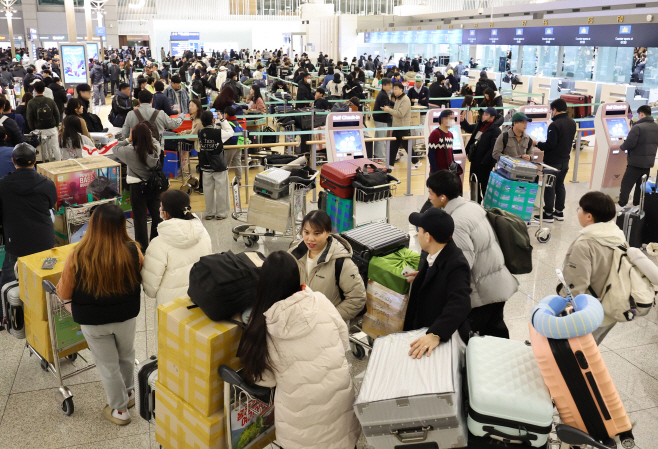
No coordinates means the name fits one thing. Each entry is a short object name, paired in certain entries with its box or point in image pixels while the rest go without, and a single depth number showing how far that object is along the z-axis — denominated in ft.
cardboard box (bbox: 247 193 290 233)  19.13
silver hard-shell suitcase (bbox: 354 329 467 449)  7.57
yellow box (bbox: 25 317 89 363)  12.09
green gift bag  11.25
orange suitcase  7.50
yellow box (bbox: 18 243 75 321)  11.70
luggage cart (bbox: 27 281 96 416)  11.60
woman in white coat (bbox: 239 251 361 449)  7.97
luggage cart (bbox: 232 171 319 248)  19.08
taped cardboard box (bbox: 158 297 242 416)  8.59
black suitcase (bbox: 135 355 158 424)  10.34
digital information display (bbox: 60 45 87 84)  46.29
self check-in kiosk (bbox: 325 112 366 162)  24.32
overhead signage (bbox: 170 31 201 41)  120.06
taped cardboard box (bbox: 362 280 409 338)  11.37
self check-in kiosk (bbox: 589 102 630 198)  27.68
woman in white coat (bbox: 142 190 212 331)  10.88
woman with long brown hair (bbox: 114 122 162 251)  18.79
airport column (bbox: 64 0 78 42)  55.19
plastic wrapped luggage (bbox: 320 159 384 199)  18.61
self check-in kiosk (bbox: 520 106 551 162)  28.27
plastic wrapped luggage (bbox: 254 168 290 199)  18.98
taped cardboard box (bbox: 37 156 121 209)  16.03
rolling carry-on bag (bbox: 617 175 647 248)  18.57
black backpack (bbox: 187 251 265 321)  8.64
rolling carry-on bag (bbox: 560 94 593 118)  37.61
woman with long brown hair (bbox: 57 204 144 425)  10.11
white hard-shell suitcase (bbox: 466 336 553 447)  7.53
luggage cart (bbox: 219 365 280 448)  8.35
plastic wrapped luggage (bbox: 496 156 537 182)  21.17
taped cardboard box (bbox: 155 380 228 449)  8.96
